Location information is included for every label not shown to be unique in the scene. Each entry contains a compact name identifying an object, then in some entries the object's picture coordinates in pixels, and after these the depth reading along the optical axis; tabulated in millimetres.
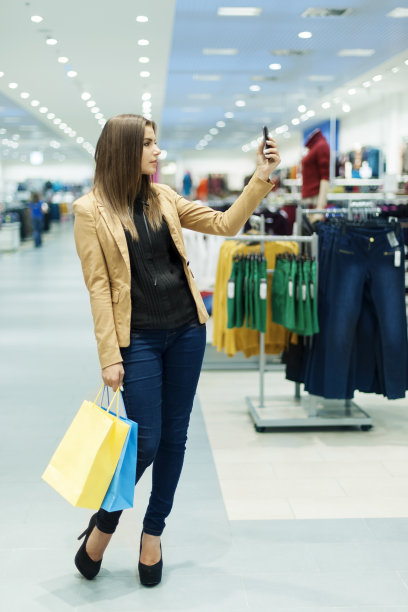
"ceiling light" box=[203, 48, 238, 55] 11344
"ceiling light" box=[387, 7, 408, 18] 8820
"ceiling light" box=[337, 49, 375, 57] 11438
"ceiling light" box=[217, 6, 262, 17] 8695
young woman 2305
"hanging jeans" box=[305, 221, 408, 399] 3994
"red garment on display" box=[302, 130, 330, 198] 6801
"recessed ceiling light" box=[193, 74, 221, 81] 13983
